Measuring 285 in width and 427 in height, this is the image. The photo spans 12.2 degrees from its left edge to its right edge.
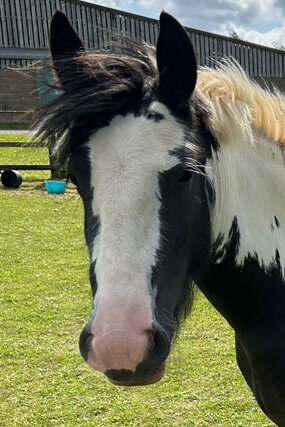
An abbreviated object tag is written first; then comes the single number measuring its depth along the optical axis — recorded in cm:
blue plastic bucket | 1036
